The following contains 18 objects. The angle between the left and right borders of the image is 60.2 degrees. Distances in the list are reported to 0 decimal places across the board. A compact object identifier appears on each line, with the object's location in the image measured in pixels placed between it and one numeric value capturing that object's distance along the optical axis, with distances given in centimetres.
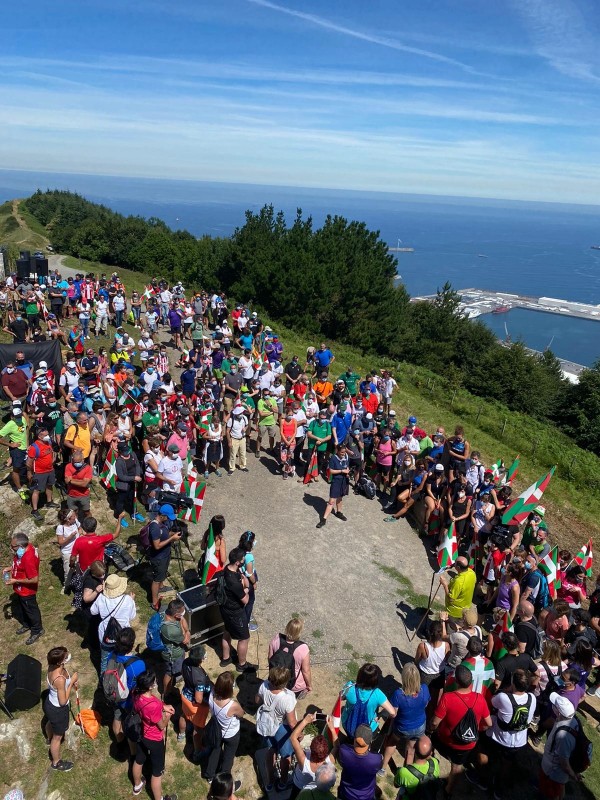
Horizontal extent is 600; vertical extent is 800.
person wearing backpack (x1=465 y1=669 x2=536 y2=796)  568
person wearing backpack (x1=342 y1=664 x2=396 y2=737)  544
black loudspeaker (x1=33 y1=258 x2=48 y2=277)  2445
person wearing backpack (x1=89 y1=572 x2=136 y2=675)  628
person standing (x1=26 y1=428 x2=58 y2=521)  953
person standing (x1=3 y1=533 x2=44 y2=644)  693
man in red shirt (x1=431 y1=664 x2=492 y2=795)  575
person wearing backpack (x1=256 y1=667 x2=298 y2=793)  540
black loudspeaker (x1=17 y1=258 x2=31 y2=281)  2425
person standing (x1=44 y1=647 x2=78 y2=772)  559
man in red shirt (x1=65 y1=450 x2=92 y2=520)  908
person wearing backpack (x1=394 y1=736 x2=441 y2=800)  524
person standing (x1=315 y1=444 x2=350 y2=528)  1099
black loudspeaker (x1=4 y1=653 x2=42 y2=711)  626
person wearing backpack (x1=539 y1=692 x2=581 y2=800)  561
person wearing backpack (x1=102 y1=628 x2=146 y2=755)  560
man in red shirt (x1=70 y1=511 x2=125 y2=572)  726
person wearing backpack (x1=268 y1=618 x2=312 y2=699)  588
